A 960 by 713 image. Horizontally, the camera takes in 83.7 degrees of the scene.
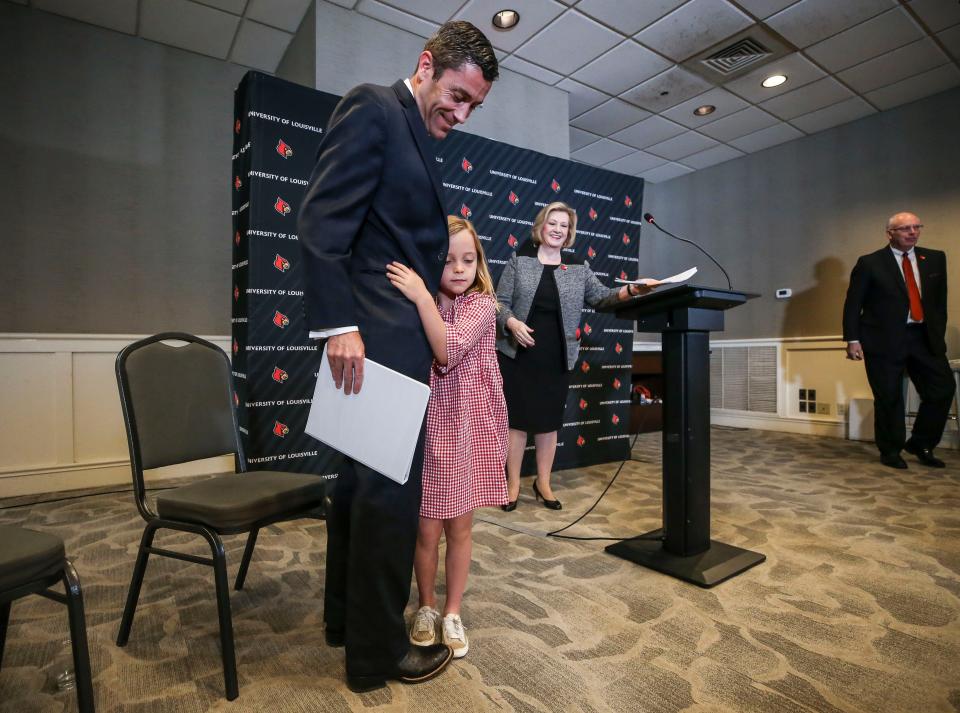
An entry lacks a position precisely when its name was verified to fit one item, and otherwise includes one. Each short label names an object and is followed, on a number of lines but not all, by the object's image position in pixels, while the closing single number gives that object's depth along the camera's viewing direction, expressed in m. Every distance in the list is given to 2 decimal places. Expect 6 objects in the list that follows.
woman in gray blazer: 2.72
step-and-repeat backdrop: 2.69
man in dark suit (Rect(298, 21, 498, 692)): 1.07
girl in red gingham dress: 1.34
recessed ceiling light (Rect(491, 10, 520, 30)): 3.41
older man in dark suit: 3.62
